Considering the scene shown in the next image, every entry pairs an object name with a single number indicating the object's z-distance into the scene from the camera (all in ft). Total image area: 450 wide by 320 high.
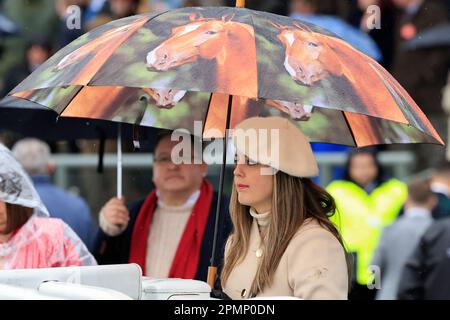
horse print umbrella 29.81
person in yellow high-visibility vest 56.65
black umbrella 44.73
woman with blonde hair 29.94
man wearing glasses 43.09
